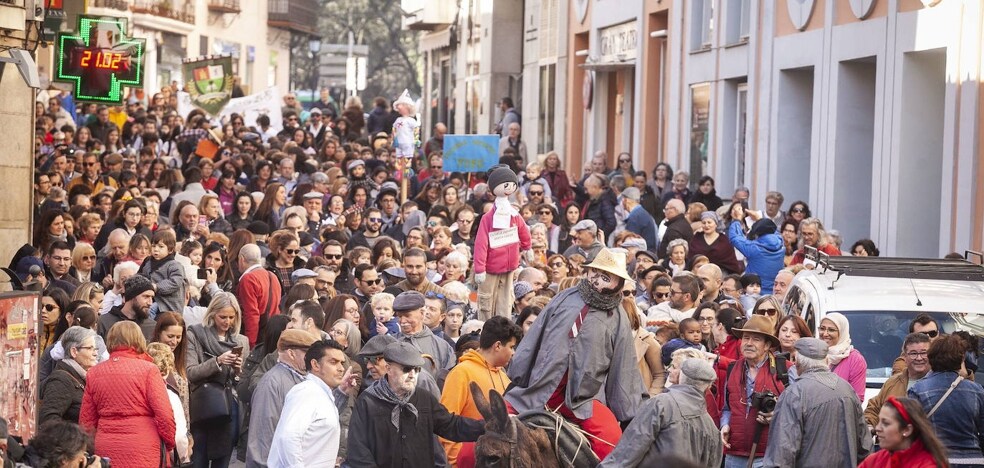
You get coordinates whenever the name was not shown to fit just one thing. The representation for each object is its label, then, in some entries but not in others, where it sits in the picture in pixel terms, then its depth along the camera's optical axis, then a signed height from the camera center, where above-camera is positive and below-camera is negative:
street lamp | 58.69 +3.34
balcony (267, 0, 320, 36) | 71.50 +5.34
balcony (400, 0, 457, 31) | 51.11 +3.97
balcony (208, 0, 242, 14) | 61.38 +4.82
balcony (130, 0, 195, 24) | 54.01 +4.18
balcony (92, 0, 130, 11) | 51.59 +4.00
